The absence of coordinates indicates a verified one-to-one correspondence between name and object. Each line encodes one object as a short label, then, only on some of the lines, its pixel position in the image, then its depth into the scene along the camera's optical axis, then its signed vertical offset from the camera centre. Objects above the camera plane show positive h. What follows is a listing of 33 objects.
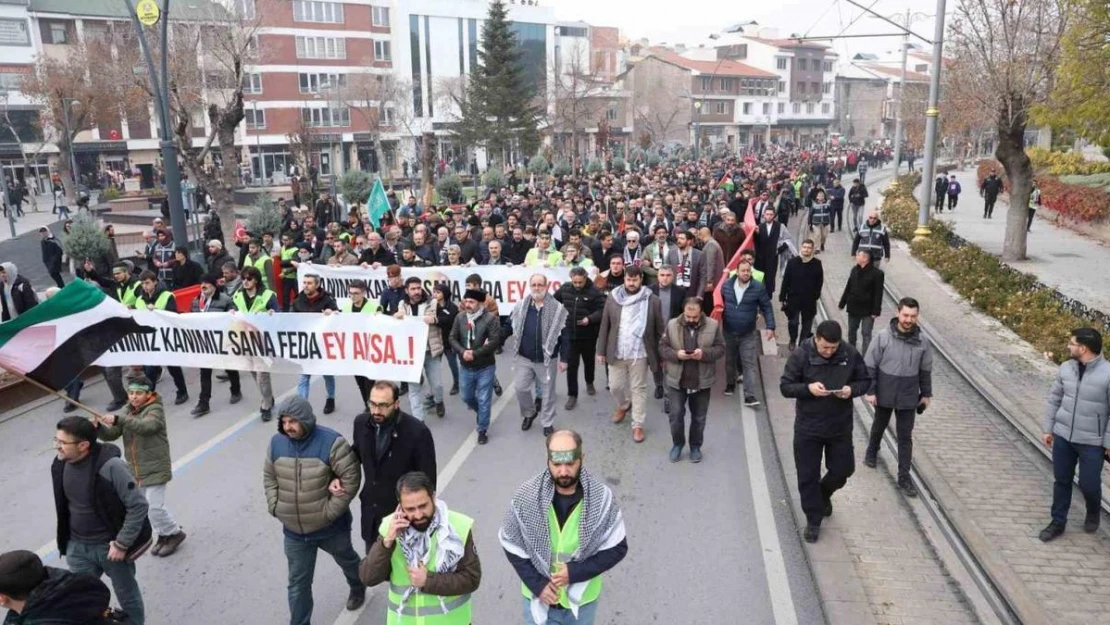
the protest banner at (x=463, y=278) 11.27 -1.61
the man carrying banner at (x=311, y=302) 8.98 -1.53
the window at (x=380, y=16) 62.59 +11.77
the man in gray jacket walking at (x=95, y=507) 4.60 -1.97
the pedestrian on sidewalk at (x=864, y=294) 9.81 -1.63
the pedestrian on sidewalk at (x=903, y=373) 6.60 -1.75
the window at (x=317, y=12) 57.84 +11.31
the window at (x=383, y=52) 63.34 +9.05
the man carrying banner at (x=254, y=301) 9.20 -1.55
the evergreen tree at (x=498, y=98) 45.50 +3.81
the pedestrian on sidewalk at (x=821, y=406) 5.86 -1.81
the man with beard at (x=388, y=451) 4.94 -1.76
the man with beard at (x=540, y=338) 8.29 -1.79
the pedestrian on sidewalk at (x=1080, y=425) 5.78 -1.95
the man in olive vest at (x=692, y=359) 7.31 -1.78
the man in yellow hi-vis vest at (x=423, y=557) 3.64 -1.81
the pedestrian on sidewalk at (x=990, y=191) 29.19 -1.09
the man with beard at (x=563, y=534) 3.74 -1.75
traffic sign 12.53 +2.45
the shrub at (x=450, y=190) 32.41 -0.99
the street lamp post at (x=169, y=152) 13.72 +0.27
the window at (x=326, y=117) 58.66 +3.67
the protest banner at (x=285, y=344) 8.55 -2.00
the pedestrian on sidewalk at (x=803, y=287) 10.31 -1.61
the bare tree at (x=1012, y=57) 16.61 +2.19
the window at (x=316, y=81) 58.52 +6.27
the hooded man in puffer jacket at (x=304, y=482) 4.68 -1.86
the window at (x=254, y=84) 56.72 +5.88
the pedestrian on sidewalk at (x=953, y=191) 32.09 -1.19
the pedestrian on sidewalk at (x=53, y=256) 16.30 -1.77
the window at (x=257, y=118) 57.12 +3.54
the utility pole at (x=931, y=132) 18.12 +0.73
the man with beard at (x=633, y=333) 8.23 -1.77
